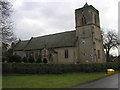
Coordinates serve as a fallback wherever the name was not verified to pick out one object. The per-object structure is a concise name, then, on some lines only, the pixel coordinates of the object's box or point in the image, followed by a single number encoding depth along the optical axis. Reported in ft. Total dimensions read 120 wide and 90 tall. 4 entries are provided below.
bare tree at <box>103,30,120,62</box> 142.31
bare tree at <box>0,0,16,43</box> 45.88
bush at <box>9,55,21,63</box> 88.94
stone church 97.07
